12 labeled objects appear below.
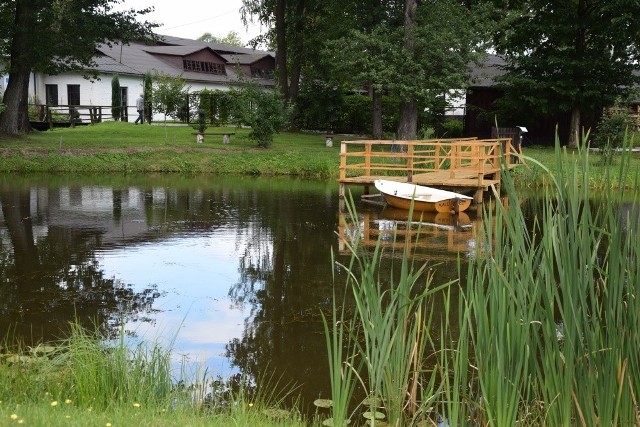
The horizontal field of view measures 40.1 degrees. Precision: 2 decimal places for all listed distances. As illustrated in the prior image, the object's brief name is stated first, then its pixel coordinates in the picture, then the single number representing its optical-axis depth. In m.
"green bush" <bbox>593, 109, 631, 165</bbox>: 25.97
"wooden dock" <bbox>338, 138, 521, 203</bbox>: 19.67
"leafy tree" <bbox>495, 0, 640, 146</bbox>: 29.75
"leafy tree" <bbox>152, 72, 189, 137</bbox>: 37.00
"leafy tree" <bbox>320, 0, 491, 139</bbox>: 27.75
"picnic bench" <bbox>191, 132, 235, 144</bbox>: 30.33
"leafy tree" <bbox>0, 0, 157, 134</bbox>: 26.23
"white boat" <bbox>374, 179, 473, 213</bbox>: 18.98
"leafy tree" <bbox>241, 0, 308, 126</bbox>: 37.09
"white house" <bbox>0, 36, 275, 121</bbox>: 44.72
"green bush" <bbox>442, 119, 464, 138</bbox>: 36.81
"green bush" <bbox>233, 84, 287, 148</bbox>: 29.05
